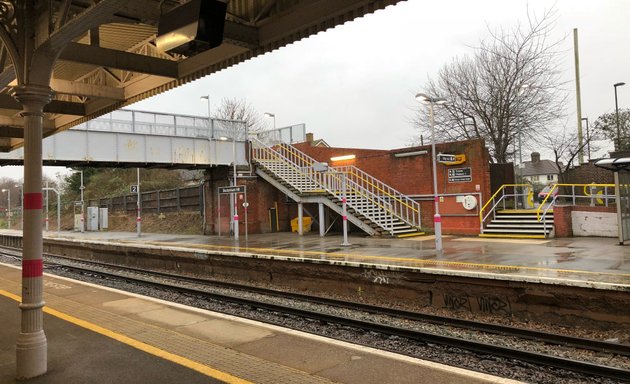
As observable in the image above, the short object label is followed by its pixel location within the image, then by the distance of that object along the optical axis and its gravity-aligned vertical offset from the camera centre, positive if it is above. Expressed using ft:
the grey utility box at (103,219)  123.95 -0.69
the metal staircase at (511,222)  55.26 -2.54
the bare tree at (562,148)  76.89 +9.35
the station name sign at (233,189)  66.74 +3.58
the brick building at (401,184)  62.13 +3.75
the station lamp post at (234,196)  69.15 +2.90
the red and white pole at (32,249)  15.10 -1.05
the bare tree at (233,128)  81.00 +15.94
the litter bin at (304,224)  77.87 -2.46
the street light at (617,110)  80.69 +17.99
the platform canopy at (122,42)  15.62 +8.68
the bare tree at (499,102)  76.07 +18.14
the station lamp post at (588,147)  83.44 +10.29
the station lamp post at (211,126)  78.71 +15.76
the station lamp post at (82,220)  113.70 -0.57
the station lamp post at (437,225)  45.96 -2.05
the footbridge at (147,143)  65.62 +11.90
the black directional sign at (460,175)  62.75 +4.33
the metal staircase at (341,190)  64.75 +3.11
